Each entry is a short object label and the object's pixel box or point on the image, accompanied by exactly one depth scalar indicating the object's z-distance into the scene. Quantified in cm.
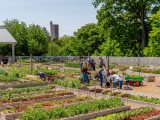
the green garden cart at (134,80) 1487
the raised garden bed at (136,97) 1065
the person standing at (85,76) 1484
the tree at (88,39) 4133
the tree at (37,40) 3242
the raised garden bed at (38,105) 875
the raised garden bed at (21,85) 1413
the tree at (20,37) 3293
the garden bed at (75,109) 814
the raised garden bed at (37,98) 1049
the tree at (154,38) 2659
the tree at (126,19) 2912
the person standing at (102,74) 1420
